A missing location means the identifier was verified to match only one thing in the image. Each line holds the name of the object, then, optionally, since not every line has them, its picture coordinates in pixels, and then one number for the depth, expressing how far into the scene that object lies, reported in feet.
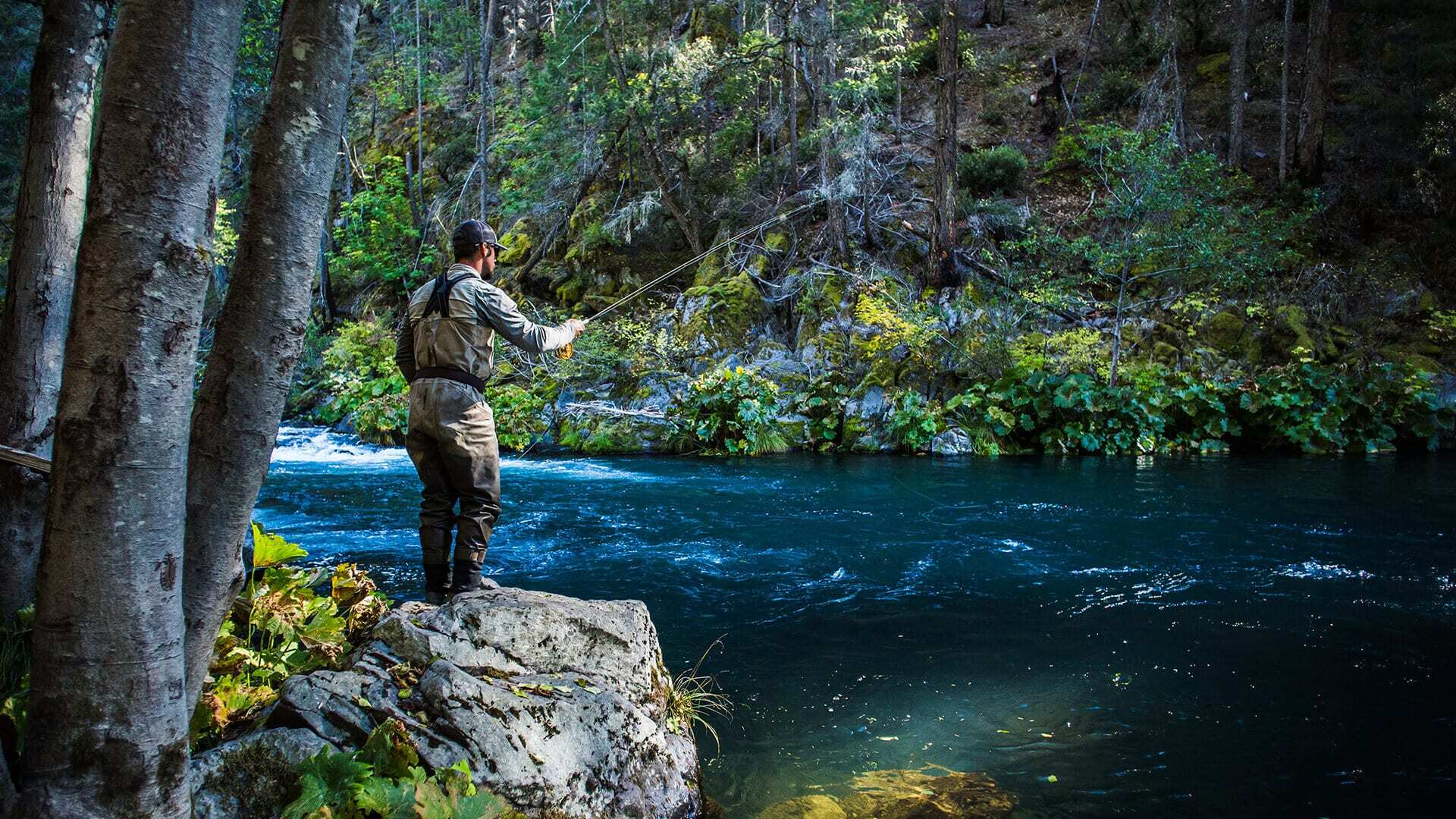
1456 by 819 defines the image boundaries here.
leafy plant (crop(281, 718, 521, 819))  7.00
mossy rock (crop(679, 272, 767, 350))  48.65
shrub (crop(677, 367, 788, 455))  42.11
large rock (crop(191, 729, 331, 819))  7.15
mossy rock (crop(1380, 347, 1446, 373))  43.99
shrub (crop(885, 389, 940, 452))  41.83
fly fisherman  12.17
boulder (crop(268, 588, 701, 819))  8.29
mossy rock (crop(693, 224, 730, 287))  53.11
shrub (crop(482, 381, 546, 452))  43.91
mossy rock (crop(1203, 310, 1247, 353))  47.34
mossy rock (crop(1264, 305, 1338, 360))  46.16
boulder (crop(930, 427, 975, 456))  41.47
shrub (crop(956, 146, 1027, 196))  57.31
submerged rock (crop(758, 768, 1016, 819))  9.51
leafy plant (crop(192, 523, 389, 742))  8.90
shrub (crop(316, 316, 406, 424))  51.88
